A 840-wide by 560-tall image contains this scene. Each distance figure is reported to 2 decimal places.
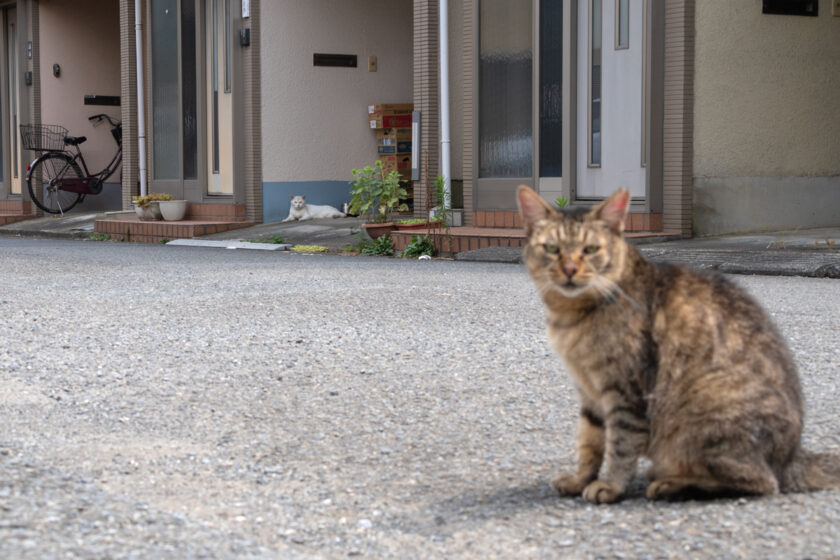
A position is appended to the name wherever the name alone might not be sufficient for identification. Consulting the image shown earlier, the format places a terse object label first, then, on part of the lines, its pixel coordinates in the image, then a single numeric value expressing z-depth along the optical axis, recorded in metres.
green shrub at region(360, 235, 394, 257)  13.01
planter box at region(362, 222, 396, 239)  13.39
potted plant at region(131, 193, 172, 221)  17.53
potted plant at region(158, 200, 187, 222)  17.50
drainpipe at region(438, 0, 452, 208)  13.90
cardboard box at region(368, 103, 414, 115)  17.44
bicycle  21.08
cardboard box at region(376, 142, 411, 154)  17.59
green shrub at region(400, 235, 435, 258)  12.59
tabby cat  3.13
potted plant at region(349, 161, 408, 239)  13.80
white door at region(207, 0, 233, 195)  17.25
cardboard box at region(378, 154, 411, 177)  17.56
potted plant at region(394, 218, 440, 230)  13.62
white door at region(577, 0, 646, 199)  12.36
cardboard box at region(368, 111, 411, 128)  17.48
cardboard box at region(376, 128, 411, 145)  17.55
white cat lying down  16.69
